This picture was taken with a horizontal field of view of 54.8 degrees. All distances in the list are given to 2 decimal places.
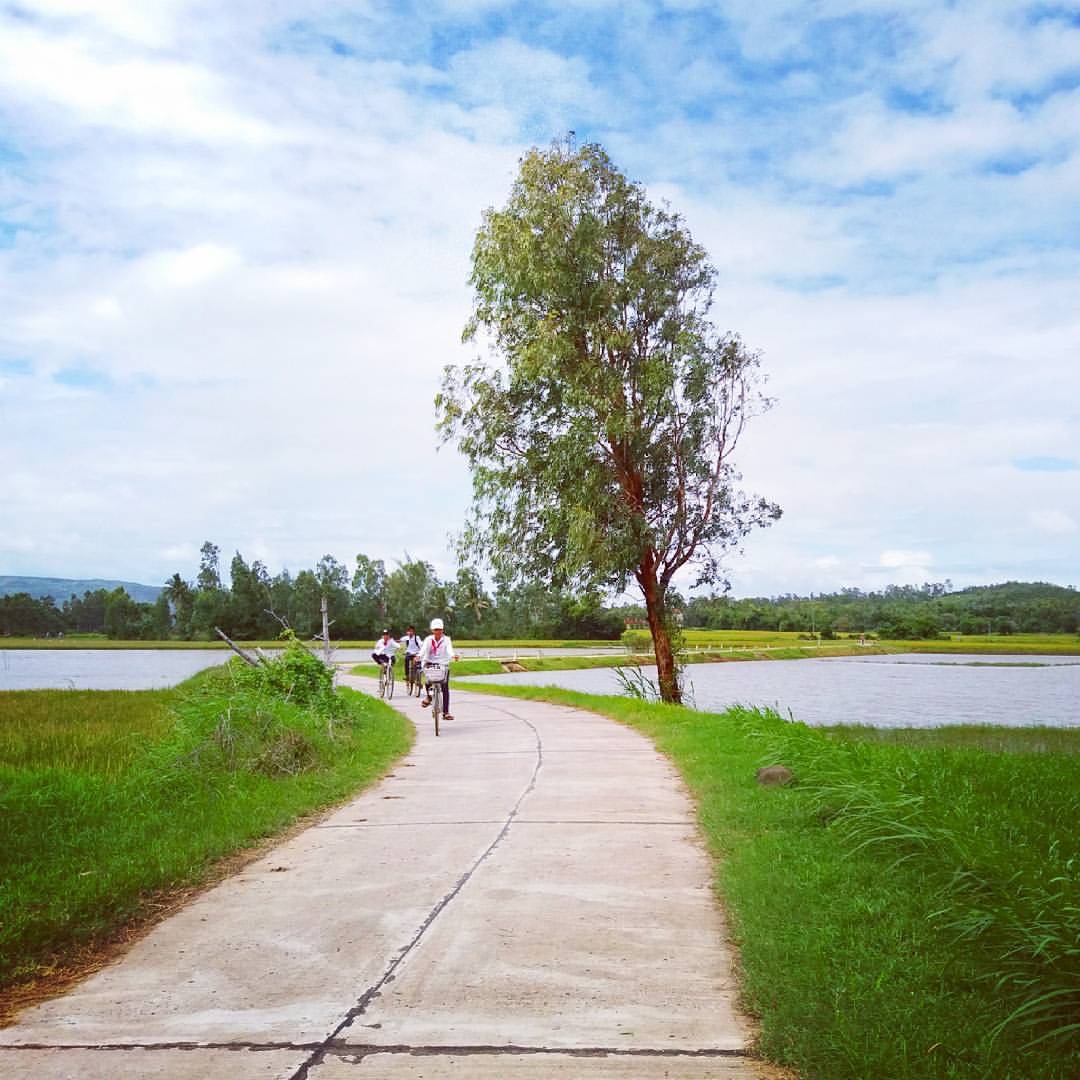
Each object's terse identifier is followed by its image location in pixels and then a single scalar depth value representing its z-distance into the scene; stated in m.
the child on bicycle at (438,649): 16.59
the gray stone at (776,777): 9.65
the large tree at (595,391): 21.23
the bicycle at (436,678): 16.23
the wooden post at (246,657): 16.21
